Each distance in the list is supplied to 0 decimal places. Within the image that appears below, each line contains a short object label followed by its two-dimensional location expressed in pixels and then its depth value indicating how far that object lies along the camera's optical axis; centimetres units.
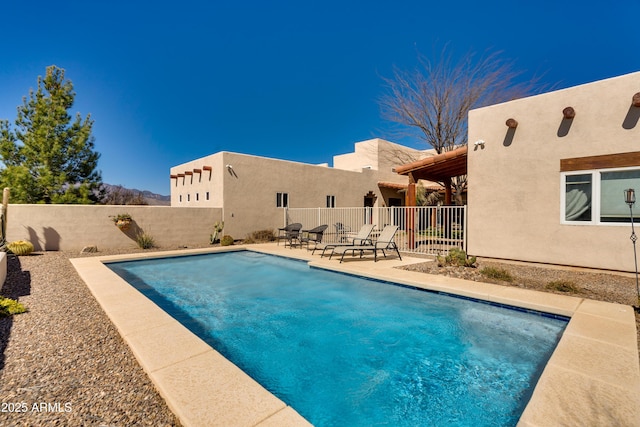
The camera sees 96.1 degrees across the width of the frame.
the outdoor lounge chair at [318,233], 1264
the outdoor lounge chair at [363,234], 1039
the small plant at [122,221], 1280
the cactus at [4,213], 1028
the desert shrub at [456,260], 840
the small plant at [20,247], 1019
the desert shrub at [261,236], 1619
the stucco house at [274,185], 1575
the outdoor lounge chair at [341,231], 1331
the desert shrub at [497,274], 698
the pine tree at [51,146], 1573
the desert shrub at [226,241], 1462
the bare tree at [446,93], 1645
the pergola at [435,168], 1065
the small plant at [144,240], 1334
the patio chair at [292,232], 1405
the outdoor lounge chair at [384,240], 964
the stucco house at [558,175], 707
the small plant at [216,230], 1538
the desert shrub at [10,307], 464
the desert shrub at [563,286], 601
